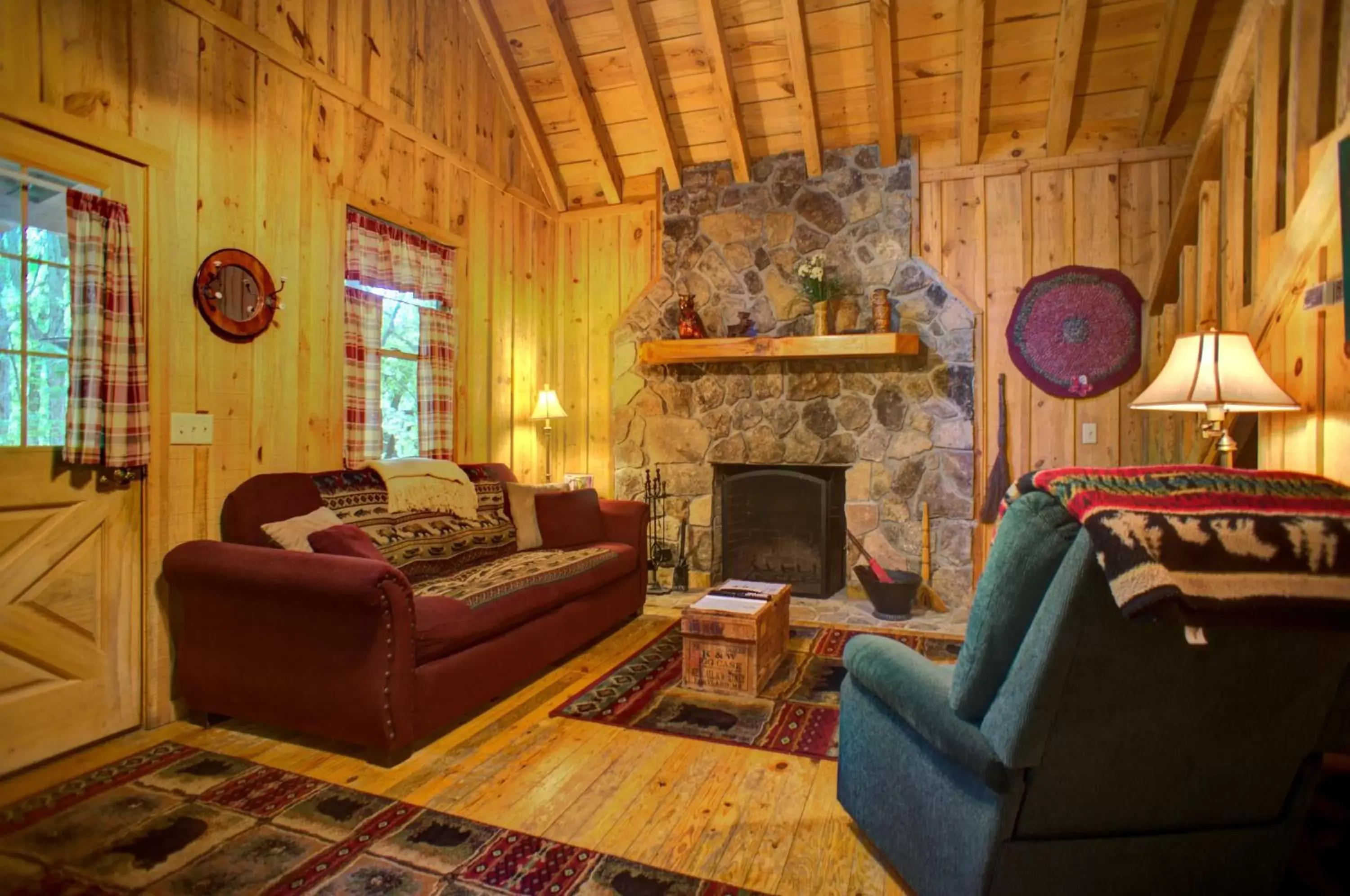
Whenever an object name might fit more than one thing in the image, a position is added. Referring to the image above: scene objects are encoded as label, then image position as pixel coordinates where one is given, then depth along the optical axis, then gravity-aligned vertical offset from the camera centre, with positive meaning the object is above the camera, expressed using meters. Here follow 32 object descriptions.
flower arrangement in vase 4.56 +0.98
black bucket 4.18 -0.92
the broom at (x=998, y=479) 4.38 -0.24
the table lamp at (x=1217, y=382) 2.29 +0.20
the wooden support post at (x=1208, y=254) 3.29 +0.88
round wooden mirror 2.81 +0.59
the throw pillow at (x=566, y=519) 3.84 -0.43
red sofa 2.24 -0.67
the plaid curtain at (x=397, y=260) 3.57 +0.97
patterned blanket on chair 1.02 -0.15
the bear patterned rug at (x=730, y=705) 2.54 -1.05
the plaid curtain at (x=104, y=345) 2.39 +0.32
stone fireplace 4.50 +0.40
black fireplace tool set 4.94 -0.76
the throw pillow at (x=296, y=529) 2.63 -0.34
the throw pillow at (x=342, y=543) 2.50 -0.37
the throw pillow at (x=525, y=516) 3.82 -0.42
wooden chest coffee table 2.87 -0.84
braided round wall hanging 4.23 +0.67
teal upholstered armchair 1.17 -0.54
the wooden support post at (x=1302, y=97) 2.39 +1.17
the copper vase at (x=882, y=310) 4.46 +0.82
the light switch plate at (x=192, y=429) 2.70 +0.03
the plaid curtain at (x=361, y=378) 3.54 +0.31
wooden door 2.26 -0.29
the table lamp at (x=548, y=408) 4.77 +0.21
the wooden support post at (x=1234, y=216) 2.91 +0.95
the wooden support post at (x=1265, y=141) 2.64 +1.14
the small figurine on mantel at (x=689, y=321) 4.88 +0.82
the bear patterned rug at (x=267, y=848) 1.69 -1.06
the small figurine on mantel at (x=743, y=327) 4.82 +0.77
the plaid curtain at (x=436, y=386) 4.07 +0.31
